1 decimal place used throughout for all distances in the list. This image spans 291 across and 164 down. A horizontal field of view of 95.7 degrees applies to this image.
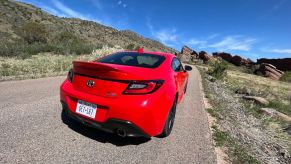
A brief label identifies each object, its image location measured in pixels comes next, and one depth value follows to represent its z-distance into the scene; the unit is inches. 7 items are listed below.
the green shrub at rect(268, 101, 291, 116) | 248.4
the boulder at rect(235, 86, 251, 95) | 308.6
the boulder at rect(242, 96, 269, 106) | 246.0
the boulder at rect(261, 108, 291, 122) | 199.3
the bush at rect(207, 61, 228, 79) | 464.0
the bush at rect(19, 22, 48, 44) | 546.8
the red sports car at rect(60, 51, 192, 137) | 74.7
